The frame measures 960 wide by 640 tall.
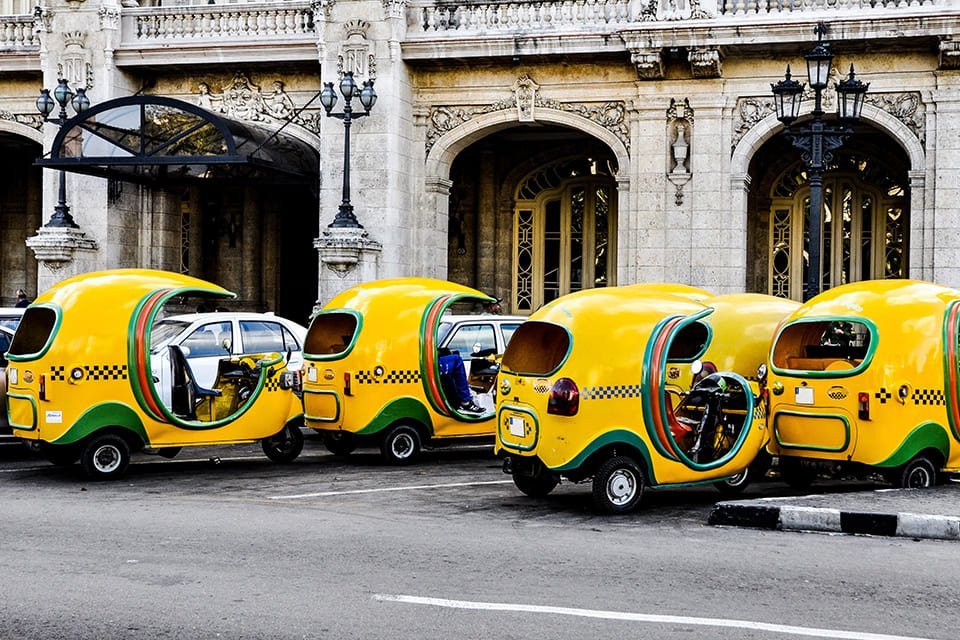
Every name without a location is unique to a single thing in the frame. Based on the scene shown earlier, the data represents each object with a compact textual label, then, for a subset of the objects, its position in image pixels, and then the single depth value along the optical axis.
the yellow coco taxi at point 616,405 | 11.08
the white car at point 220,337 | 15.61
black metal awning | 21.61
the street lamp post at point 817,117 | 16.31
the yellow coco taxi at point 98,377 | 13.08
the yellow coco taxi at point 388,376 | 14.80
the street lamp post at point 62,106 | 22.89
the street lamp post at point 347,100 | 21.69
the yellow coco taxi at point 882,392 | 11.83
